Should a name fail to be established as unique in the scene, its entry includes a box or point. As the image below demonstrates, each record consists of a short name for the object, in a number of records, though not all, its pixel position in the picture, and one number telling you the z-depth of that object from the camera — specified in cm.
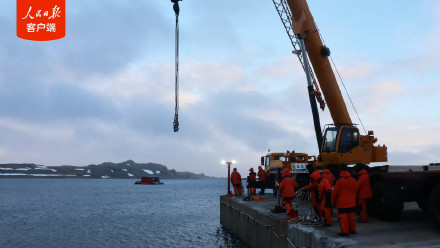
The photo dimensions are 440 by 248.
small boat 16375
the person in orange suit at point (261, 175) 2144
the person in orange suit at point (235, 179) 2097
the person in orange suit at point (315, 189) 1035
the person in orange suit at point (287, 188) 1208
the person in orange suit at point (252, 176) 1989
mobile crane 968
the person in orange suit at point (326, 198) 941
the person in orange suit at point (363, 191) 1044
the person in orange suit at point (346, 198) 867
